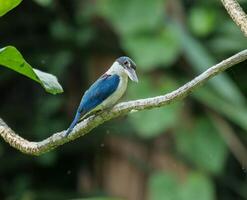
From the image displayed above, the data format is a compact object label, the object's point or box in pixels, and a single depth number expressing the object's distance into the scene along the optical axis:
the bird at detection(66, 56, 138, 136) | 5.45
